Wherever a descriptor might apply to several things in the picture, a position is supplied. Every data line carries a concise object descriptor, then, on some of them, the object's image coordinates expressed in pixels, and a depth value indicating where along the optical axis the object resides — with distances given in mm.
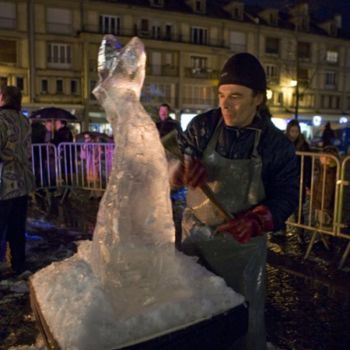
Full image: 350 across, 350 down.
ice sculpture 1549
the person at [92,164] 9453
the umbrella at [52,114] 14665
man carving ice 2070
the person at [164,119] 7637
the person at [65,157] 9695
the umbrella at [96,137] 10954
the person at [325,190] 6000
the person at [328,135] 14330
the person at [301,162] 6461
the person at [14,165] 4523
